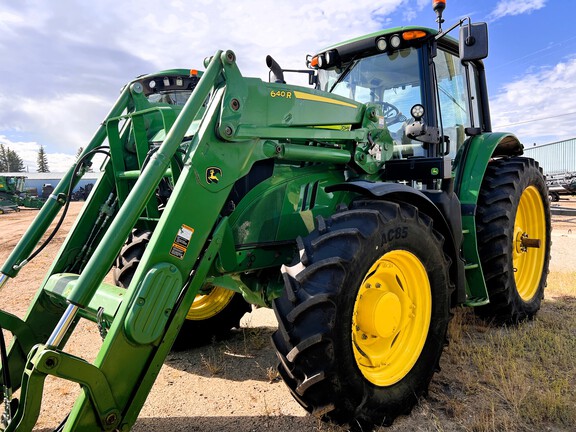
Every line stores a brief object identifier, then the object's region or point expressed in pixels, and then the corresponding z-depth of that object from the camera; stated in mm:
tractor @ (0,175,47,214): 24450
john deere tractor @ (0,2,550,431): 2010
